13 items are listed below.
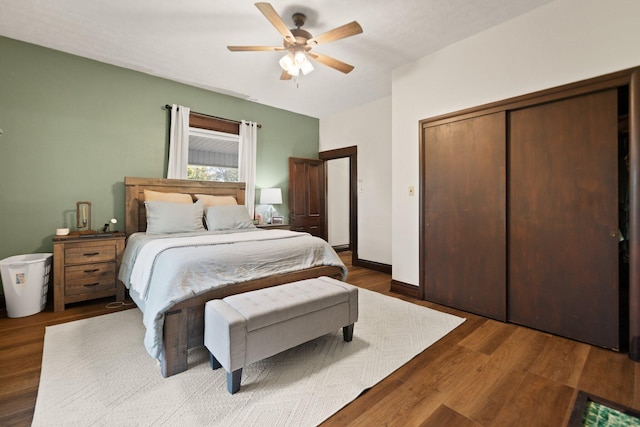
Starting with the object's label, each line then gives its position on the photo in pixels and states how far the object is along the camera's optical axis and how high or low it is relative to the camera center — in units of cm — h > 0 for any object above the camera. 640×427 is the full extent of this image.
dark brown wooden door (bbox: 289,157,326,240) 536 +33
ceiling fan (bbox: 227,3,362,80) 224 +150
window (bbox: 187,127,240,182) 428 +91
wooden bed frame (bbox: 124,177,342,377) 185 -63
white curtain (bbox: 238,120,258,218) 467 +87
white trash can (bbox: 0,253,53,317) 273 -73
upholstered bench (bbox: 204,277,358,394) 168 -72
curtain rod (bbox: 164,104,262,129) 396 +149
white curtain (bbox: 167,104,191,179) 397 +100
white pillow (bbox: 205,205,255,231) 359 -8
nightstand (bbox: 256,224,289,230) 445 -23
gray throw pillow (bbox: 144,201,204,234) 324 -7
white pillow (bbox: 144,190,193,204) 359 +20
